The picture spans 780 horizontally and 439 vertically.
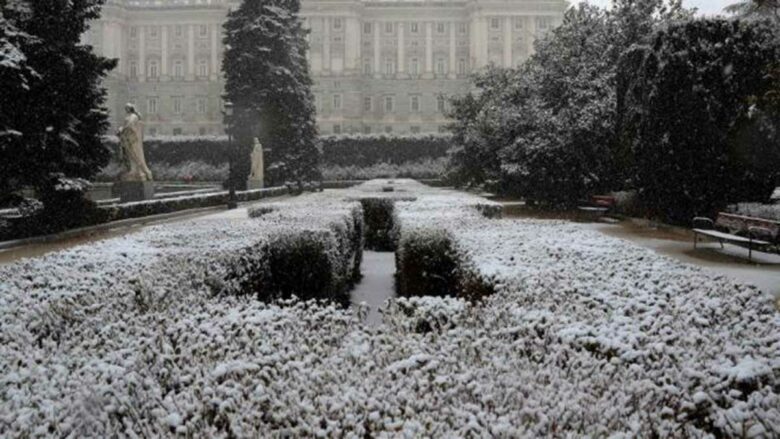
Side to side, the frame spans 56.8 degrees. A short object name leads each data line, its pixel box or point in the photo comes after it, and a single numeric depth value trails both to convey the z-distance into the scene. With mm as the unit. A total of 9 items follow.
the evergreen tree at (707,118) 16266
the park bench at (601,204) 19539
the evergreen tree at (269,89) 34844
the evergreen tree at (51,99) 15430
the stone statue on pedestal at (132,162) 22203
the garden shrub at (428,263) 8555
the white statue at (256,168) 32594
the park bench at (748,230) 11070
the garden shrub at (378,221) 16797
